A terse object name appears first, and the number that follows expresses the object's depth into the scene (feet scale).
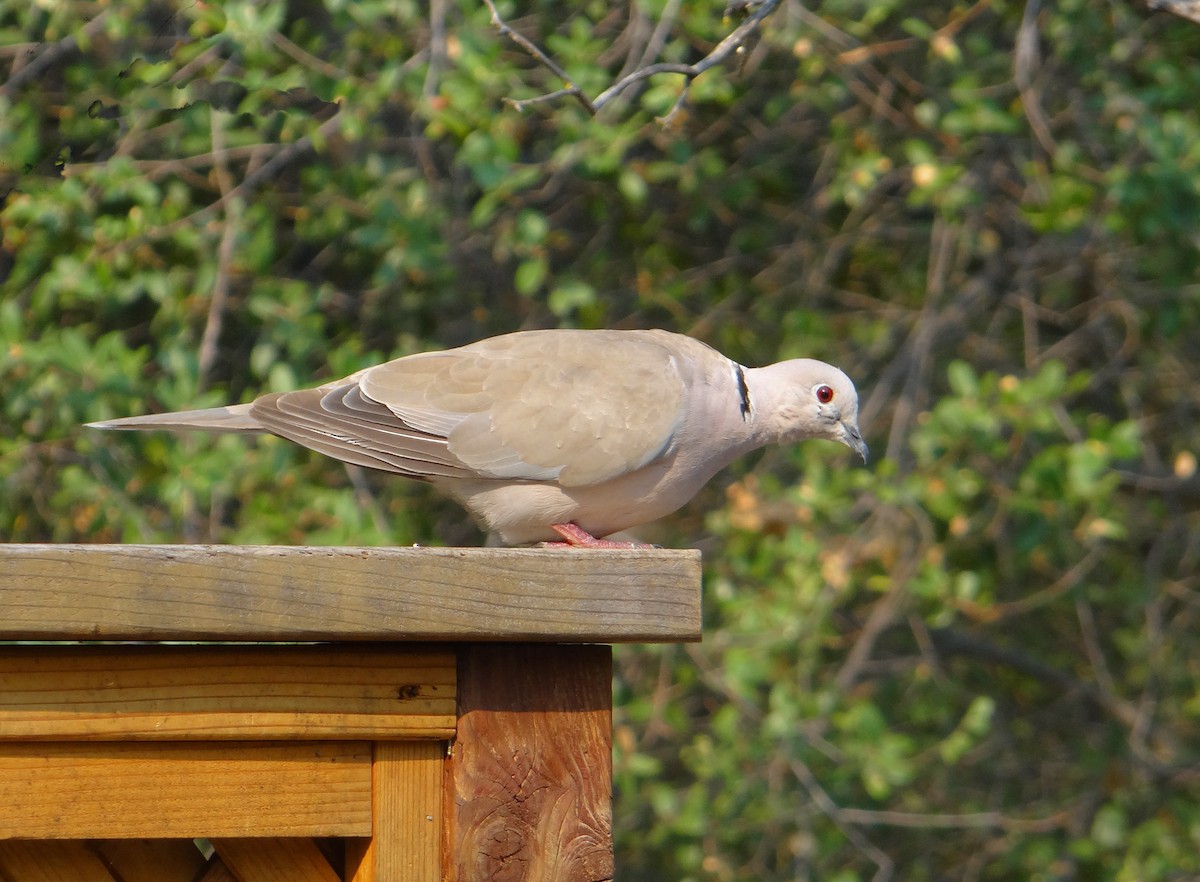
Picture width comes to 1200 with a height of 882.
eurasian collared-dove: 17.99
